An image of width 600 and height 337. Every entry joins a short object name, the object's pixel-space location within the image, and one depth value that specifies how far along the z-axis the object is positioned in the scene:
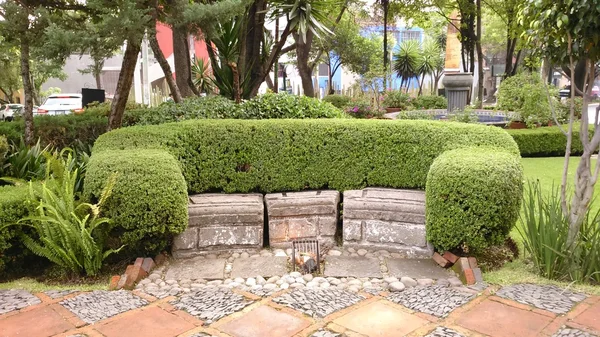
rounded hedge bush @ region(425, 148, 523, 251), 3.42
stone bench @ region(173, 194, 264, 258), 3.95
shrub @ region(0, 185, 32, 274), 3.37
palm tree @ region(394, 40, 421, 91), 27.03
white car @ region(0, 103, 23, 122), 14.85
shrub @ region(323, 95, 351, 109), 16.08
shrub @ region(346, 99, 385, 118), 11.84
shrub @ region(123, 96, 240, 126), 5.81
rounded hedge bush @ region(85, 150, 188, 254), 3.47
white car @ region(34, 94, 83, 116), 16.22
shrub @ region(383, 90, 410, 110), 16.13
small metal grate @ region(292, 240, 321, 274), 3.64
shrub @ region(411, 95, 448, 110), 16.95
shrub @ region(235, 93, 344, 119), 5.89
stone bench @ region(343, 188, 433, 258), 3.93
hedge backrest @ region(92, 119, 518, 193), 4.64
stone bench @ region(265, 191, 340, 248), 4.17
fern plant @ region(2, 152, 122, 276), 3.34
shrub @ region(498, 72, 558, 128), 9.52
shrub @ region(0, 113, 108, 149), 5.61
